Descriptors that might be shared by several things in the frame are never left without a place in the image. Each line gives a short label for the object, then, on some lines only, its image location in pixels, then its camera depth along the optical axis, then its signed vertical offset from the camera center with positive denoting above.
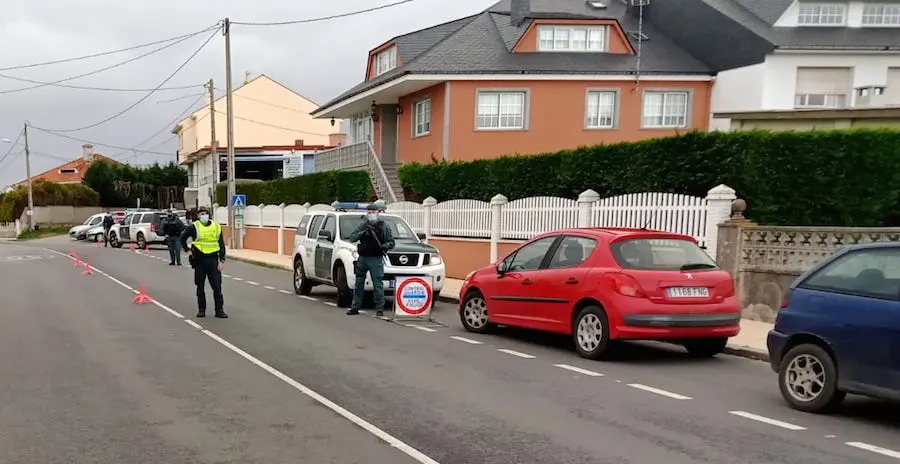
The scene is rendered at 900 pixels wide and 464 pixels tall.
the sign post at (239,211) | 31.06 -1.23
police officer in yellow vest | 11.45 -1.14
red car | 7.79 -1.13
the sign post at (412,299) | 11.43 -1.81
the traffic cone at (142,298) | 13.51 -2.27
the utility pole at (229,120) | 30.73 +2.94
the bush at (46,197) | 62.06 -1.52
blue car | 5.46 -1.09
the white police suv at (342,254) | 12.96 -1.27
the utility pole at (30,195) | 57.81 -1.27
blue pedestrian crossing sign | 31.03 -0.66
